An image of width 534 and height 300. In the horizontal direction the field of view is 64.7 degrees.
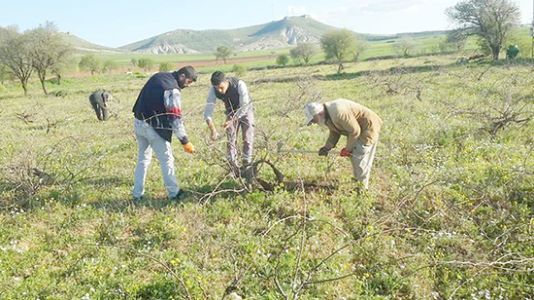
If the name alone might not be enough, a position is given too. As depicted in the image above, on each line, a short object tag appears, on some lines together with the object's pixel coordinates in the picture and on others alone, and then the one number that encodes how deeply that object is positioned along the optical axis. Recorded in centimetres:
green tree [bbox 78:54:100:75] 6141
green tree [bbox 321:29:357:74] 5234
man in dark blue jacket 614
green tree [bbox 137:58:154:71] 8050
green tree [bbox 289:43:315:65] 7100
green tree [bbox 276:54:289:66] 7117
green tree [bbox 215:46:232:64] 10088
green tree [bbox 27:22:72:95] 3669
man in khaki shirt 588
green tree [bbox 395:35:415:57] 7207
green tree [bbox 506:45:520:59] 4059
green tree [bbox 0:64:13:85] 3728
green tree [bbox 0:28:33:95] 3597
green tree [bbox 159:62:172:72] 5666
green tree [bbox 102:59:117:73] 7276
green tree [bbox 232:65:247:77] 4853
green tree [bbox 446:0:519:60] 4231
